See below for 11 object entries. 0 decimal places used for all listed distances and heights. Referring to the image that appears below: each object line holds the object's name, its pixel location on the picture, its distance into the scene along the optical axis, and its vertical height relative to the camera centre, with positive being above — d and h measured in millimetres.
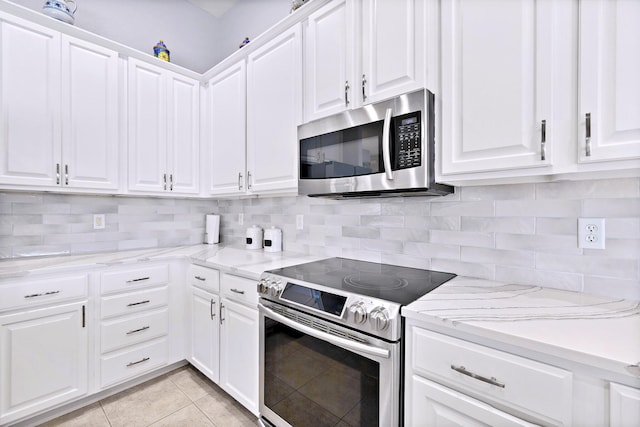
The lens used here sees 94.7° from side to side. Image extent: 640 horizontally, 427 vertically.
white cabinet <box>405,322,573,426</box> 780 -515
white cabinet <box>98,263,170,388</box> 1925 -762
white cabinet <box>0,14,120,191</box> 1800 +673
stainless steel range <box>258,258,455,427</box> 1062 -538
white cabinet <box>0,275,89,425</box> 1598 -776
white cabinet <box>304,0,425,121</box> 1357 +817
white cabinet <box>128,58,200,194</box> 2307 +676
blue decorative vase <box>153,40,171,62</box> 2504 +1368
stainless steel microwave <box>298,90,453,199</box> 1283 +298
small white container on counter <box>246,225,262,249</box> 2473 -217
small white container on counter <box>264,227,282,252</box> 2322 -227
